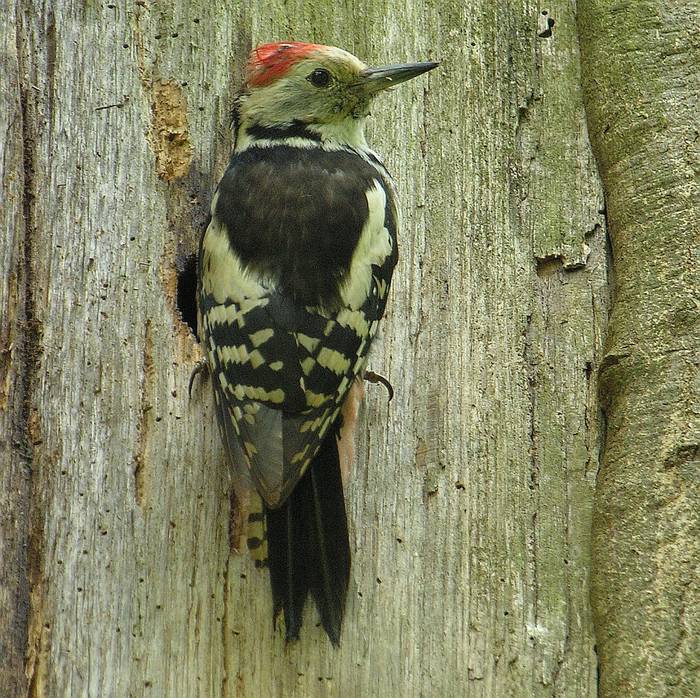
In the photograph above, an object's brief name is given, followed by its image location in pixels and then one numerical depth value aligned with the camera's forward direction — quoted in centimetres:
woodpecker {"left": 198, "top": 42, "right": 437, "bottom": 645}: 557
